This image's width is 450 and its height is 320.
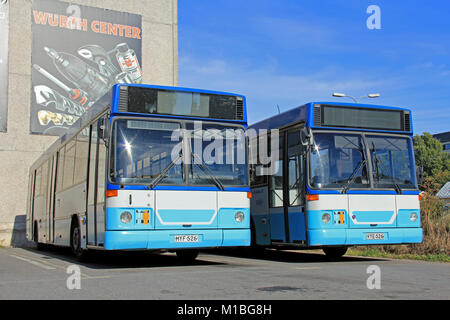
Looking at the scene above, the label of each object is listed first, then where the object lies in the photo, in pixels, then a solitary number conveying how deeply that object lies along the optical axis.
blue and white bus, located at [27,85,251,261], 10.45
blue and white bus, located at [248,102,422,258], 12.21
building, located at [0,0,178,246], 27.28
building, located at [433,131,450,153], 119.53
